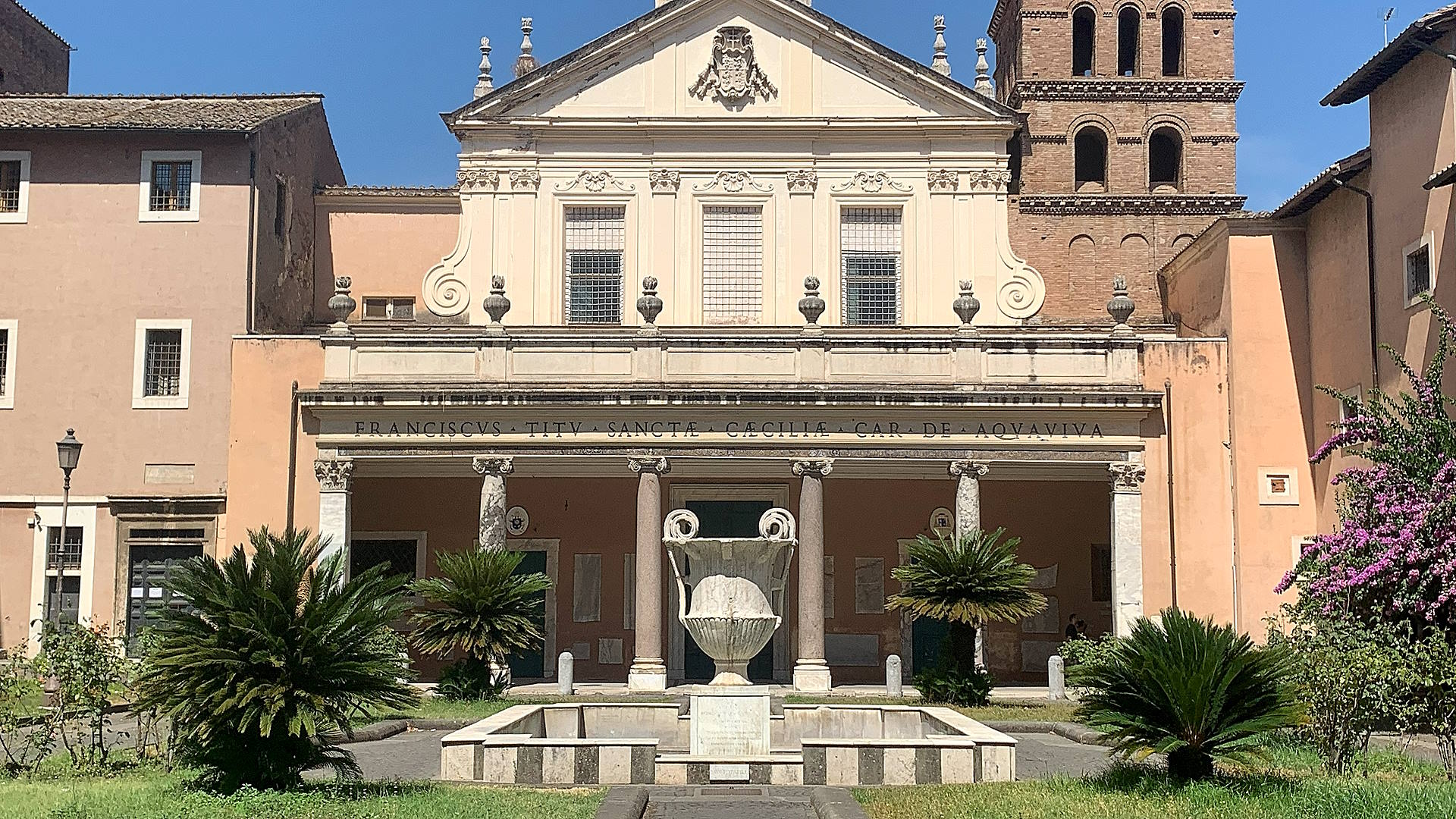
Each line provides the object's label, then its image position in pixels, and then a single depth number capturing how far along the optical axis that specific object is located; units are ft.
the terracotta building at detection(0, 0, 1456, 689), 90.38
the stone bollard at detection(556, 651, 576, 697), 82.89
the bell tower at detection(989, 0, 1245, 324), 134.00
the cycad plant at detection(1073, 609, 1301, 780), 41.45
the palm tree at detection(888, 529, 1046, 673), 74.64
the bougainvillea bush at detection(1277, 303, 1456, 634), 60.85
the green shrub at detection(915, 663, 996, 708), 74.74
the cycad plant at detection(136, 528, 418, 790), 41.01
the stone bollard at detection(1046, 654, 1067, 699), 81.87
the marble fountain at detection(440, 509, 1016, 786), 47.16
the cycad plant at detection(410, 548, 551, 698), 74.13
